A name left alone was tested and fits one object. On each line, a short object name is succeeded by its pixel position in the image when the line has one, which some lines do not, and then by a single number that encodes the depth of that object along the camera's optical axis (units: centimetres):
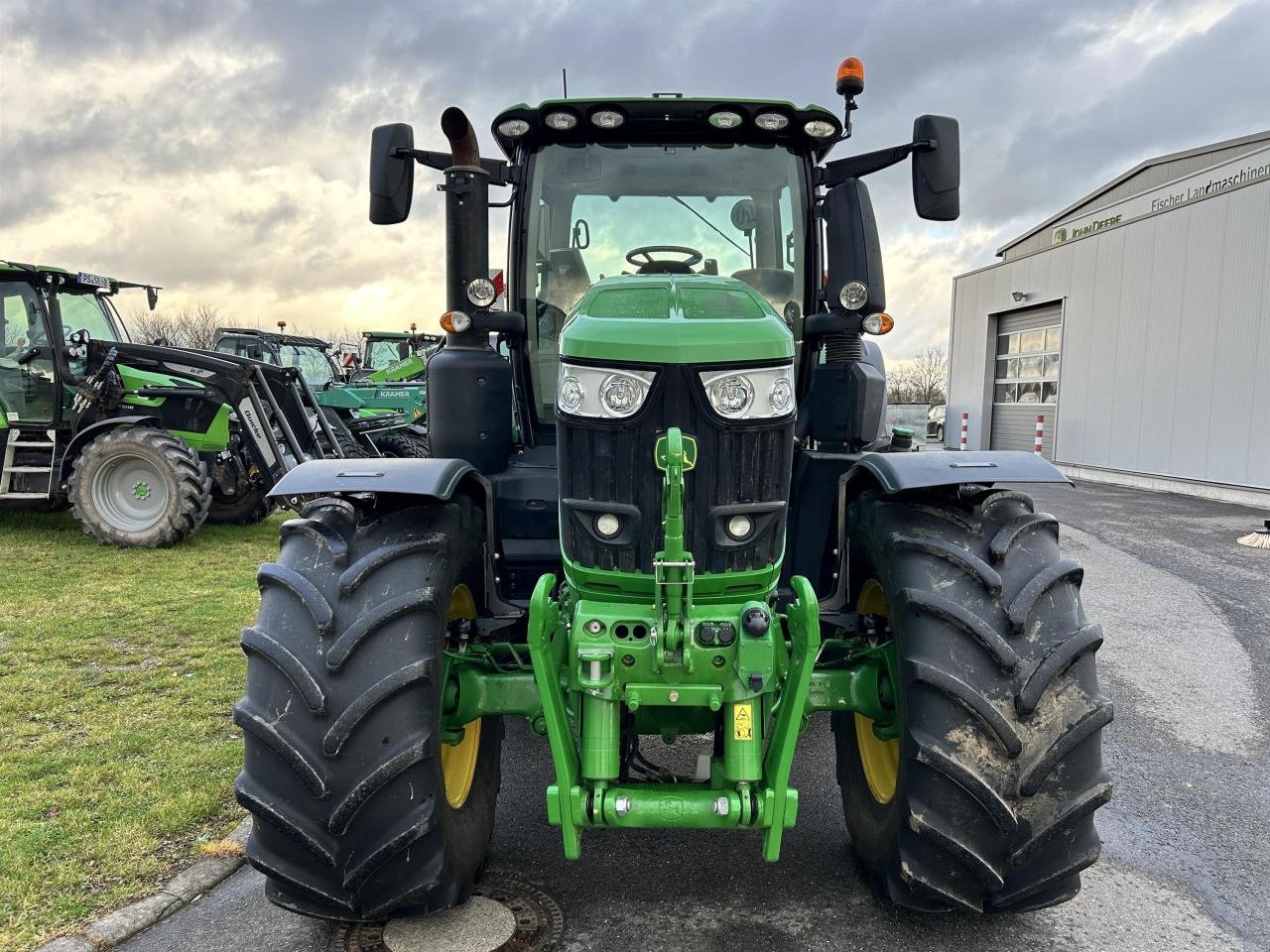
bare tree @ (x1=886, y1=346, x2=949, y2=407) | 4503
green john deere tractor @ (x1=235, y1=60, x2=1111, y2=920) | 235
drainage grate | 264
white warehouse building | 1406
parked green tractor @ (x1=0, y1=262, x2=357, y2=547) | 869
